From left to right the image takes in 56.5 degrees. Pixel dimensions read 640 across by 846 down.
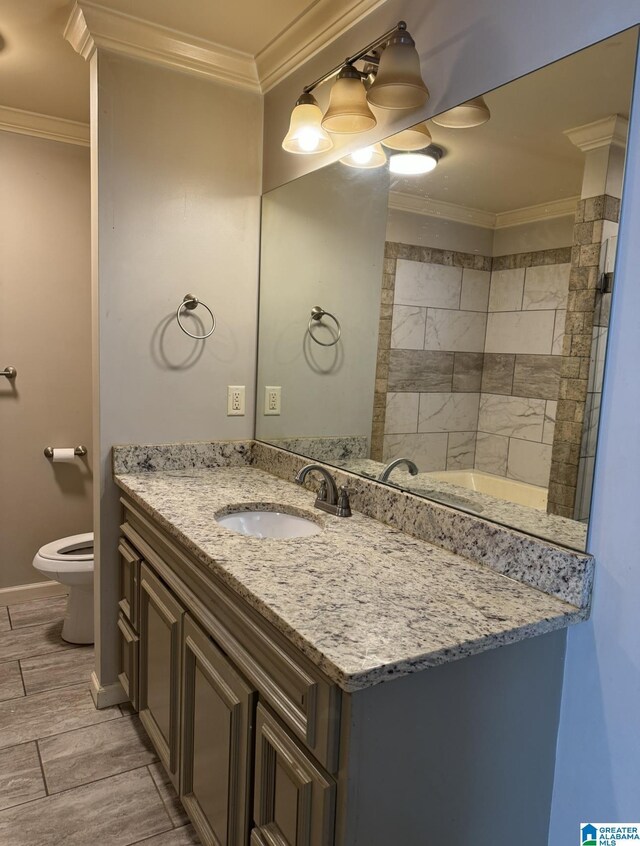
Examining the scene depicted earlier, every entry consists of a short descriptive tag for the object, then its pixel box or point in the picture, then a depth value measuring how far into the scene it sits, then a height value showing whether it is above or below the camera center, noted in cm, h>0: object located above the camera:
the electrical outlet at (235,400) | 229 -19
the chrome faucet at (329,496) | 170 -41
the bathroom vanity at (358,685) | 94 -59
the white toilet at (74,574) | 247 -95
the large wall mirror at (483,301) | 113 +15
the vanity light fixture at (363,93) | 139 +67
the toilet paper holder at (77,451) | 297 -54
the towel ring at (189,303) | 213 +17
